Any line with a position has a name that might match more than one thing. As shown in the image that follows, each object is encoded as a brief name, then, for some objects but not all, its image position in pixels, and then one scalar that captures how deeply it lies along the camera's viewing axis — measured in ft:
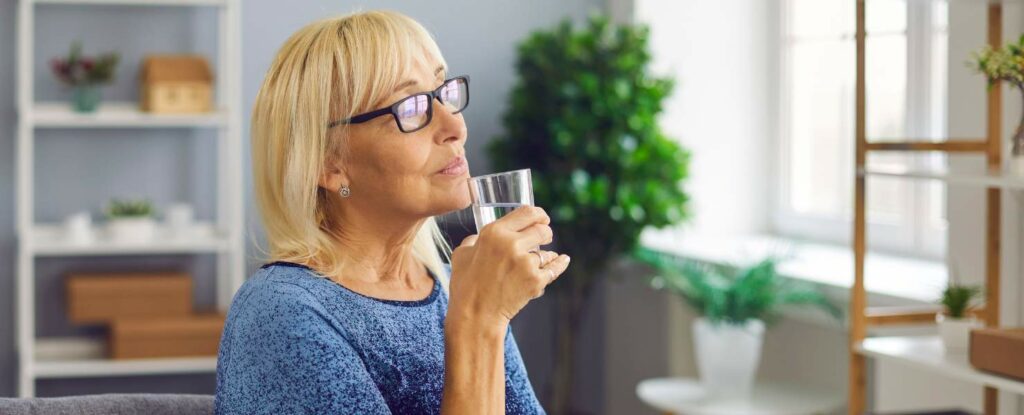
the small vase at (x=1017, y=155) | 6.67
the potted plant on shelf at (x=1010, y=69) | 6.67
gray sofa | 4.45
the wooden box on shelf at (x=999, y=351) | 6.46
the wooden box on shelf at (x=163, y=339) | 11.35
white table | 9.55
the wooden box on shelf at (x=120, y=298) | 11.55
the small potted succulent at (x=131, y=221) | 11.58
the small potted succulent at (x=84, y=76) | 11.53
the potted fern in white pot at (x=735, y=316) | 9.84
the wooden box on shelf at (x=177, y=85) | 11.59
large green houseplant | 11.66
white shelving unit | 11.23
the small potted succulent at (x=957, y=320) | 7.39
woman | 4.11
